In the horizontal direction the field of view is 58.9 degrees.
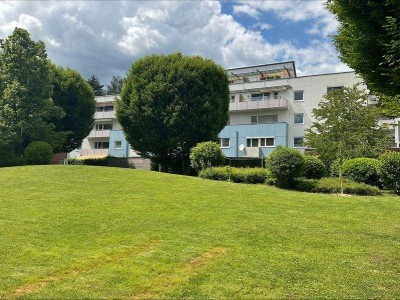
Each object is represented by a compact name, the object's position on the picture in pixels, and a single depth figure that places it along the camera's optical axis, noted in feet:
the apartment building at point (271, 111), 129.90
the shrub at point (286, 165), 53.67
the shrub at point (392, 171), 51.18
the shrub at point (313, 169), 61.82
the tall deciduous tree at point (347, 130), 74.30
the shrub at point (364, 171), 55.72
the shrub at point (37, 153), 80.89
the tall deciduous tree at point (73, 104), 113.39
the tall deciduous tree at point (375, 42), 18.93
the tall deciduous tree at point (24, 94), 83.15
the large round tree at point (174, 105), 87.04
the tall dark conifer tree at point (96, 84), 268.82
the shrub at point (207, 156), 72.64
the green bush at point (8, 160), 82.12
